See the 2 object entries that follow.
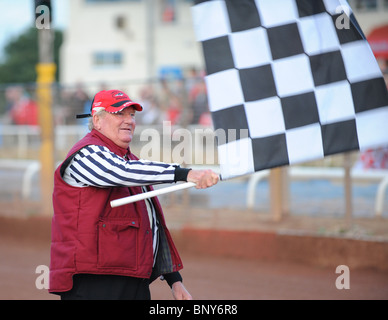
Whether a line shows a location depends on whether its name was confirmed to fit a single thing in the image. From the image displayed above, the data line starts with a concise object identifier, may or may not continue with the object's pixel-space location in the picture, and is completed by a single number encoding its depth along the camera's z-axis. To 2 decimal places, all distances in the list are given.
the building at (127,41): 64.25
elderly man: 6.82
